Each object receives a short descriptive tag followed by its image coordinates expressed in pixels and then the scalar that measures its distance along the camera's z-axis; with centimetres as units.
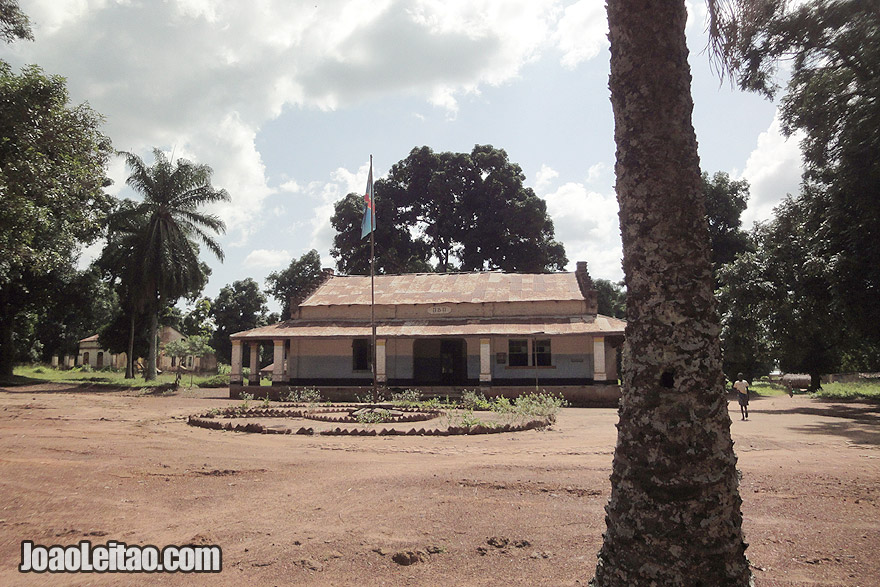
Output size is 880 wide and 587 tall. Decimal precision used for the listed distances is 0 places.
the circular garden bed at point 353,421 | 1169
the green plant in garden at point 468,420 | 1210
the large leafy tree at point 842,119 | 1437
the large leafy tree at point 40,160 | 1384
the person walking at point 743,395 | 1543
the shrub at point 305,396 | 2095
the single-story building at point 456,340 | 2203
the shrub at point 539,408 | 1432
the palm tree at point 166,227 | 3103
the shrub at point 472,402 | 1709
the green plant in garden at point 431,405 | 1738
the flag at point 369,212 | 1855
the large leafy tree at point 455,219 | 4238
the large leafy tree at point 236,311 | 5047
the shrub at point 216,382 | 3228
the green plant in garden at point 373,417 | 1395
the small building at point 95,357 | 5653
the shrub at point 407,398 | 1798
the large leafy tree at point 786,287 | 1728
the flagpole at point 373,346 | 1852
